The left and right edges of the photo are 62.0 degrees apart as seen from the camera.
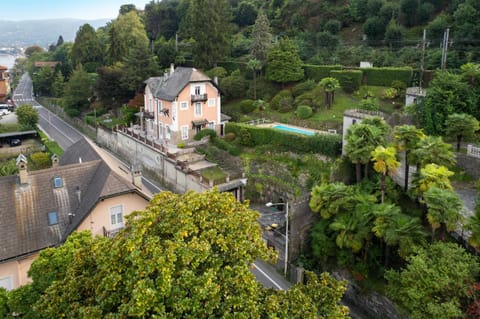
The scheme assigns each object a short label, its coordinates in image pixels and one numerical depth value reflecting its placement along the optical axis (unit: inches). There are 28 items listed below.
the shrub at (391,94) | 1911.9
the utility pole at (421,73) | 1879.1
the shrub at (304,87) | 2156.7
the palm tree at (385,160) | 1040.2
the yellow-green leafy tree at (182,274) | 448.1
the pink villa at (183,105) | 1951.3
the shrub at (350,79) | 2085.4
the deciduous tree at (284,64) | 2219.5
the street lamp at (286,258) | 1133.1
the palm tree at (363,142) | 1123.9
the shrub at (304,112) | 1945.1
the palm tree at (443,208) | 855.1
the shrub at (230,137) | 1882.4
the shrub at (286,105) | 2097.7
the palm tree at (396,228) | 900.6
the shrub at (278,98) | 2145.7
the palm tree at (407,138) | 1086.4
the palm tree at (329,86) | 1956.2
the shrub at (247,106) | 2186.3
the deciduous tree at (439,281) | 763.4
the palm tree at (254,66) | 2286.4
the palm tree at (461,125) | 1233.4
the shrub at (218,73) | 2458.2
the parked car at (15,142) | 2380.7
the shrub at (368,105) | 1722.1
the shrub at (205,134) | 1945.1
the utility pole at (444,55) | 1833.5
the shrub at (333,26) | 3078.2
